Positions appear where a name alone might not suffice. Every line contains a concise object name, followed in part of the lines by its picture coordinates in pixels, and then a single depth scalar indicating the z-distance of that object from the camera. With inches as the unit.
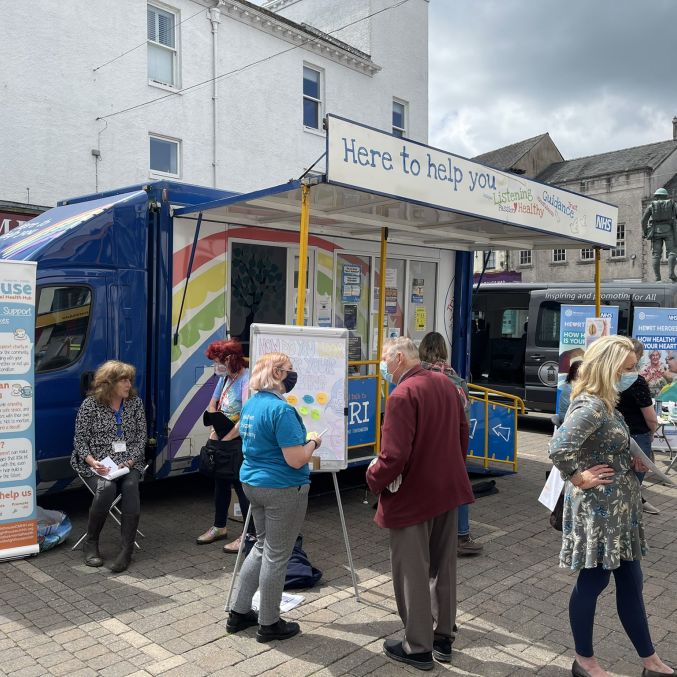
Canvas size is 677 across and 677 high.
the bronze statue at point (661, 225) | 568.4
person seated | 197.5
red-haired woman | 208.7
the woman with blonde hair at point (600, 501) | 127.3
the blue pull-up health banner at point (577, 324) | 369.1
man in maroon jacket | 136.7
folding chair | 202.6
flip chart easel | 181.6
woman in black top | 218.2
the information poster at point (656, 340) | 374.9
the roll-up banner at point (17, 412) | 196.9
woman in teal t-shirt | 142.9
